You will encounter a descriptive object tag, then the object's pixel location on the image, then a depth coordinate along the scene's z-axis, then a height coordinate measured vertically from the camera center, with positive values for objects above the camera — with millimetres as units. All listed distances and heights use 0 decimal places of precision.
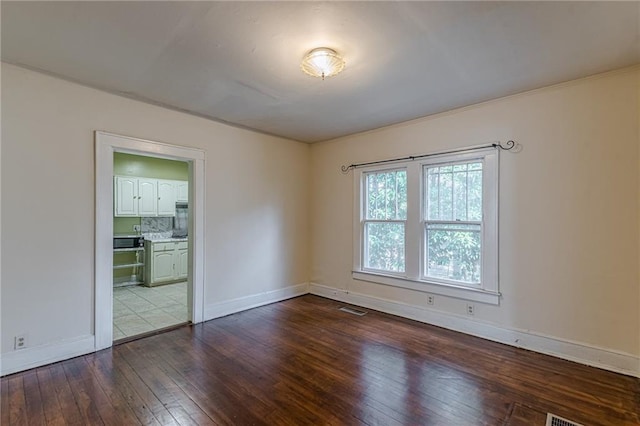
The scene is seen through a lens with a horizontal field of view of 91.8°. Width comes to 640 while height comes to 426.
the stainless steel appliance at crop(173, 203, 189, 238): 6664 -175
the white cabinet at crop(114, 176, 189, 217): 5758 +342
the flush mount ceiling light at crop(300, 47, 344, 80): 2330 +1171
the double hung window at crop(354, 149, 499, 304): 3447 -144
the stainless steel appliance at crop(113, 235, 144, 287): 5543 -888
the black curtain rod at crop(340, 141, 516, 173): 3297 +741
